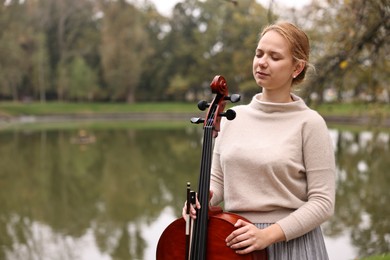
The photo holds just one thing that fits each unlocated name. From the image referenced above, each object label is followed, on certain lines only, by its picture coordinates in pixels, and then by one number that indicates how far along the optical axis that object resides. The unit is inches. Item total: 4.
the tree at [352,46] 166.1
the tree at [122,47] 1633.9
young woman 54.6
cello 54.9
